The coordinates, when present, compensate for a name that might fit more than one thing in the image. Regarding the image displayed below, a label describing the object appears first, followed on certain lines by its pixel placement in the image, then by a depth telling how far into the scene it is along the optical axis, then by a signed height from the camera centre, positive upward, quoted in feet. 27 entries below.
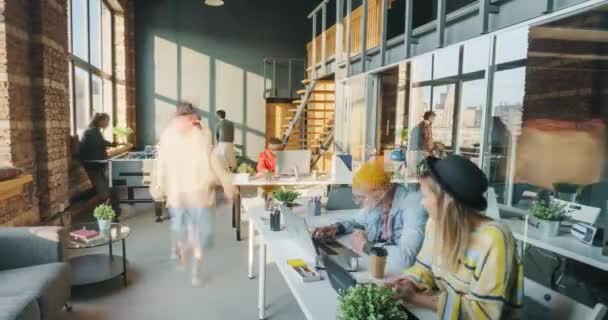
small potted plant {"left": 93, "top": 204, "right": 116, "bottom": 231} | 12.15 -2.69
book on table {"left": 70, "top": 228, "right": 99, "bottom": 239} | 11.58 -3.07
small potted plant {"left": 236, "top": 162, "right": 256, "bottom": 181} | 16.99 -1.74
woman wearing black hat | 4.52 -1.28
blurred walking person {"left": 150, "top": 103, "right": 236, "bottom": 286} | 12.21 -1.33
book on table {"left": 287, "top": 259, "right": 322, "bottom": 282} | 6.48 -2.29
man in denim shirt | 7.48 -1.48
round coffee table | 11.42 -4.35
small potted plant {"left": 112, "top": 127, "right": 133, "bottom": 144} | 26.09 -0.11
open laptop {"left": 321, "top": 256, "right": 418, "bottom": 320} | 5.34 -2.04
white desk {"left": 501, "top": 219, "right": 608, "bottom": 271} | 8.40 -2.40
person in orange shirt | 17.51 -1.29
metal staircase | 28.48 +1.21
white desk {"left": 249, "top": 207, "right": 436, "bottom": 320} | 5.47 -2.35
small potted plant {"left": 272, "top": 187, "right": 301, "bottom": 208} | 11.04 -1.73
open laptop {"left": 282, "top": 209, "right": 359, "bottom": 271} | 6.94 -2.16
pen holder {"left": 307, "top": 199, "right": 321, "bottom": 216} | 10.66 -1.95
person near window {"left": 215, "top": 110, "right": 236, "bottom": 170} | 28.96 -0.57
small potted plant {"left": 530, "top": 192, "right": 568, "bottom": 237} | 9.84 -1.89
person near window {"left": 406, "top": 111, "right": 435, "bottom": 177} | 21.43 +0.06
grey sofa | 7.76 -3.26
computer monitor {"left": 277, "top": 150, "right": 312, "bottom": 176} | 16.85 -1.15
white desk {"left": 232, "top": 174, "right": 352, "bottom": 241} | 16.29 -1.98
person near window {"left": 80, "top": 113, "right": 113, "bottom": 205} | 19.58 -1.19
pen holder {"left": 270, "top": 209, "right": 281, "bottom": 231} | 9.50 -2.09
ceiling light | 26.61 +8.74
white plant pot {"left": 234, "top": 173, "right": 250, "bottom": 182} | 16.49 -1.86
